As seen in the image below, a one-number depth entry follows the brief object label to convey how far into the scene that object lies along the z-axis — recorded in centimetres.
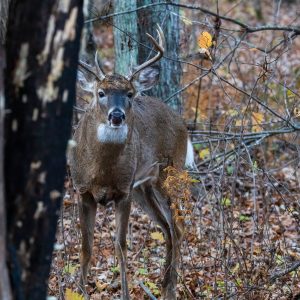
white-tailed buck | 1356
